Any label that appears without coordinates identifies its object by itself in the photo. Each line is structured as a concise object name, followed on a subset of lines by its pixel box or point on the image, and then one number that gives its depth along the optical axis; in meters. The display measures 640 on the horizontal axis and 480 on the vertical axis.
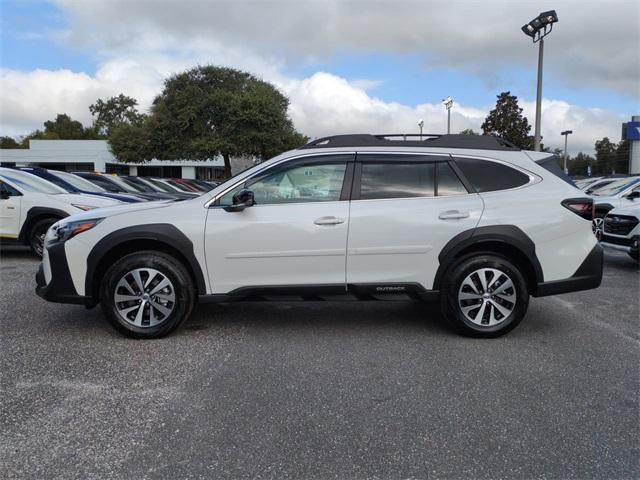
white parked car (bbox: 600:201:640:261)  8.74
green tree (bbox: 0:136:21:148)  102.64
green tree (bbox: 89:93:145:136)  108.69
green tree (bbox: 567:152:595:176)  106.44
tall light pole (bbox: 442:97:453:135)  35.31
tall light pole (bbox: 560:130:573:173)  49.15
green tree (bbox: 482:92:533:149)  39.94
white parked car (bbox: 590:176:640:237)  10.63
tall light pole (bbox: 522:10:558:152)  18.06
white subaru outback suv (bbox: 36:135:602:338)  4.71
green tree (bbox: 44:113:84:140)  103.44
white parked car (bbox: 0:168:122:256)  8.90
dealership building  56.97
